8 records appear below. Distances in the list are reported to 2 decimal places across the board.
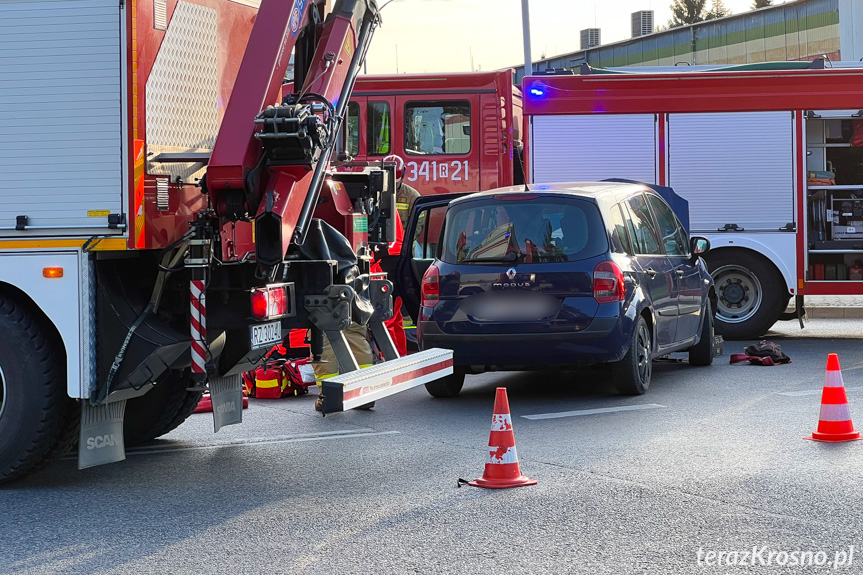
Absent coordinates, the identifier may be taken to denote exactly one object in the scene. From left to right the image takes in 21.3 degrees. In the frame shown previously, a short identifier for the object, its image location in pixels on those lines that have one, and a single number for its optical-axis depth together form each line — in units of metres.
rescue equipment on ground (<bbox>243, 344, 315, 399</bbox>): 20.17
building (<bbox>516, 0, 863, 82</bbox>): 80.88
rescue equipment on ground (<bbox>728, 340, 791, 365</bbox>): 22.74
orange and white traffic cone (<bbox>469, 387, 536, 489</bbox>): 12.44
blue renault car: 17.96
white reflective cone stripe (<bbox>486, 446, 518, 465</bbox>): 12.49
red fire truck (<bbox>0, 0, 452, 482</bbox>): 12.60
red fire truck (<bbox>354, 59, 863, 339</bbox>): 27.80
